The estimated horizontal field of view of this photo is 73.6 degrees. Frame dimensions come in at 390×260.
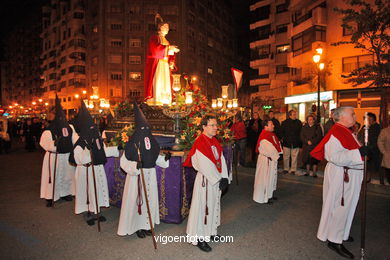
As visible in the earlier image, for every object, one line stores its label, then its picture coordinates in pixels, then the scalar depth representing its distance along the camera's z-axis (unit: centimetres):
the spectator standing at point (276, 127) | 1018
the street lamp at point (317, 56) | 1230
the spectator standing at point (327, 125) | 962
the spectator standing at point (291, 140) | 914
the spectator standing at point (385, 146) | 658
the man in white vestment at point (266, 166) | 640
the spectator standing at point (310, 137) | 877
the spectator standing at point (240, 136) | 1059
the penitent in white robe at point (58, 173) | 641
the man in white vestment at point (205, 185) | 406
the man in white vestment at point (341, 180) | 405
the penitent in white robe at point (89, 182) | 536
